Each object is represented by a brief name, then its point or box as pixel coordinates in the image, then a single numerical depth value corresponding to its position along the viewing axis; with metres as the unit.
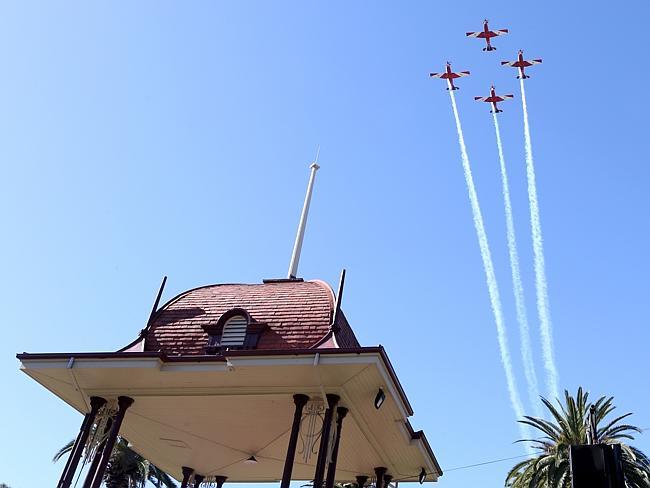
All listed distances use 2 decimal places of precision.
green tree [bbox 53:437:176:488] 38.69
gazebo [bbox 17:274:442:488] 17.47
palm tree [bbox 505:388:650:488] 37.25
